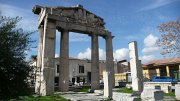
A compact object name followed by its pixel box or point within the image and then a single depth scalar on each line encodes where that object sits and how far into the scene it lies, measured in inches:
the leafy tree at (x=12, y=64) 266.9
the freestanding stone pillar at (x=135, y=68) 386.9
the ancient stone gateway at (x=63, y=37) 448.7
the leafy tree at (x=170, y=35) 521.3
